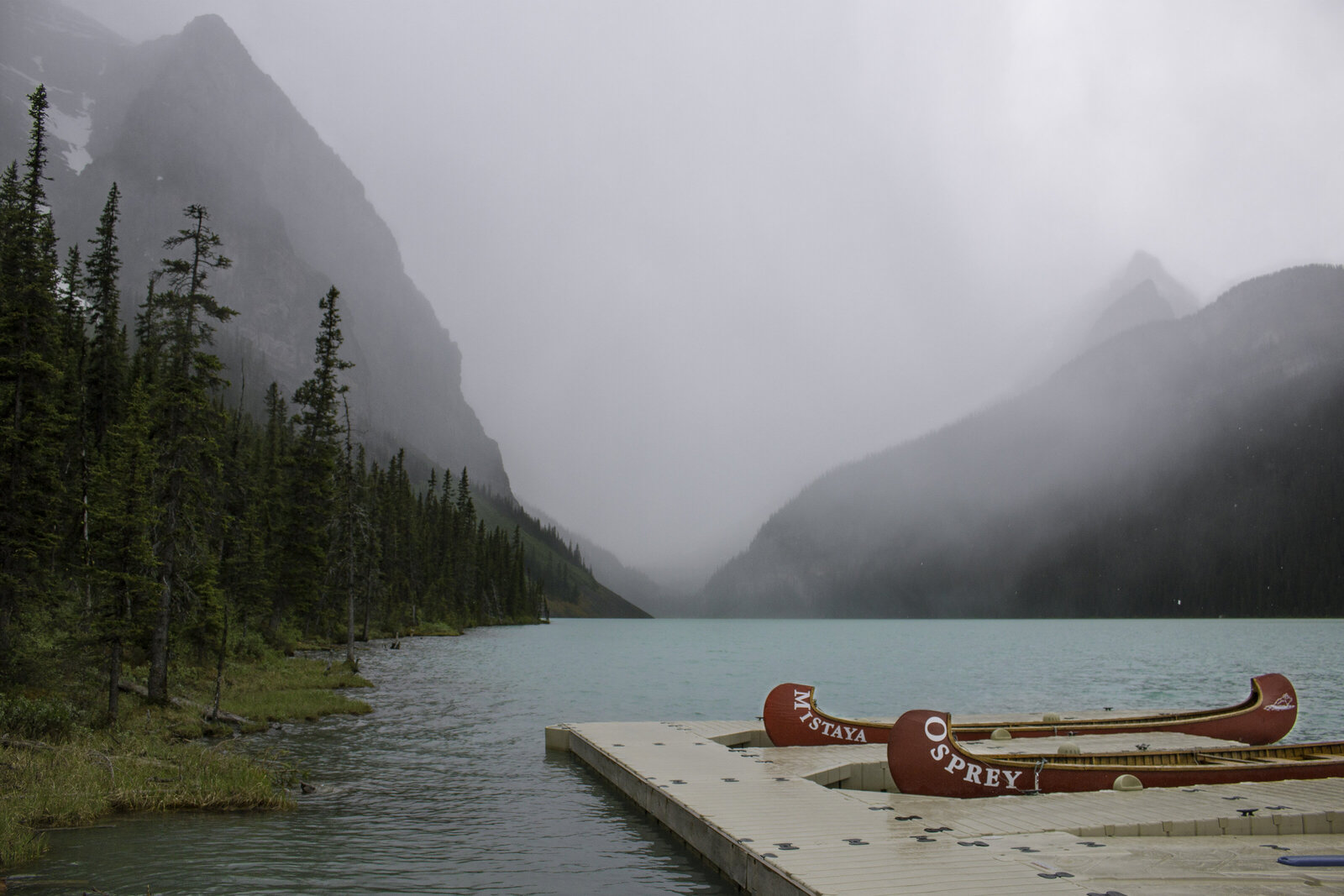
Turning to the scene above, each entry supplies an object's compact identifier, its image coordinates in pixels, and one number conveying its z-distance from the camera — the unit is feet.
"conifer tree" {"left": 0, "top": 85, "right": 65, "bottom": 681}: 84.23
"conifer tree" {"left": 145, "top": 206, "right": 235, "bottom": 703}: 91.04
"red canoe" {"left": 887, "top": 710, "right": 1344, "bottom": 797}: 52.13
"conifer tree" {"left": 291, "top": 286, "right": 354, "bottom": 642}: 192.26
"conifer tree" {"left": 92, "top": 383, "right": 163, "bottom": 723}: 77.51
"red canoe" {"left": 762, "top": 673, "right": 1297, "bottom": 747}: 73.41
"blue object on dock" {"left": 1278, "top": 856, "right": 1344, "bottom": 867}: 34.99
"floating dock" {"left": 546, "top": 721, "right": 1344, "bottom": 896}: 32.27
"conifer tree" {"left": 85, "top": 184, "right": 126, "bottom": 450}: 166.20
